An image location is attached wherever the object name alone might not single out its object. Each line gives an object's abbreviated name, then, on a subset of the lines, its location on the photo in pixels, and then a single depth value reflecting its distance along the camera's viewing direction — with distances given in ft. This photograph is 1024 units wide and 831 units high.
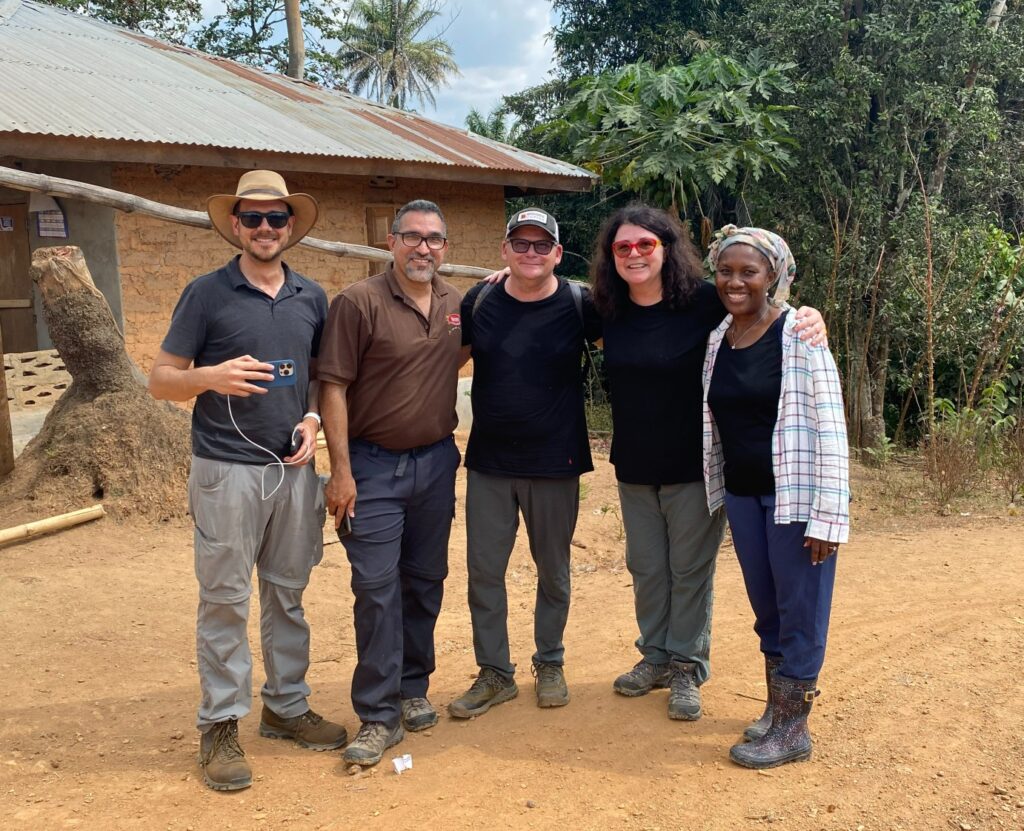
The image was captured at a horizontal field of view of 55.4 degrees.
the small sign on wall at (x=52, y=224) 26.94
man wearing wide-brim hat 10.70
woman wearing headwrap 10.27
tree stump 21.40
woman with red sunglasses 11.53
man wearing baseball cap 11.80
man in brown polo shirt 11.09
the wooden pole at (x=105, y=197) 20.62
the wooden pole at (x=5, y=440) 22.90
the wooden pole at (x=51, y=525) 20.06
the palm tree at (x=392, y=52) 104.01
